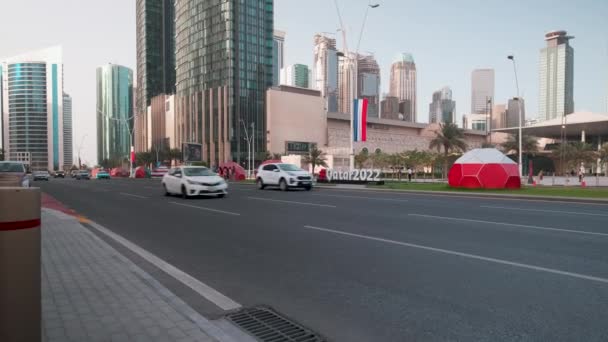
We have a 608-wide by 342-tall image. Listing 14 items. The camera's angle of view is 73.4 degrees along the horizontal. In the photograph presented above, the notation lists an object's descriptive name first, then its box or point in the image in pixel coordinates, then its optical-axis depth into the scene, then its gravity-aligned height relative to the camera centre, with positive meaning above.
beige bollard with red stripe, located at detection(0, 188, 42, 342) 2.56 -0.67
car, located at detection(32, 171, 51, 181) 53.87 -1.87
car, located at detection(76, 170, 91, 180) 59.31 -1.93
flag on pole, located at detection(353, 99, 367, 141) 29.91 +3.27
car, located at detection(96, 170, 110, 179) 61.31 -1.98
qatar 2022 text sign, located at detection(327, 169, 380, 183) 29.64 -1.03
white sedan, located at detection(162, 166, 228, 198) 17.84 -0.93
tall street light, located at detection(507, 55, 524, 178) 32.88 +6.90
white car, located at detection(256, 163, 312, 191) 23.42 -0.87
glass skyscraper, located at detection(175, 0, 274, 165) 104.19 +23.33
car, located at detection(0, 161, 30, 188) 14.02 -0.21
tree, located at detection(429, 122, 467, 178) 56.78 +3.61
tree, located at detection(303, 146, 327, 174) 62.84 +0.45
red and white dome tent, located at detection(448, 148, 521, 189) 25.52 -0.60
